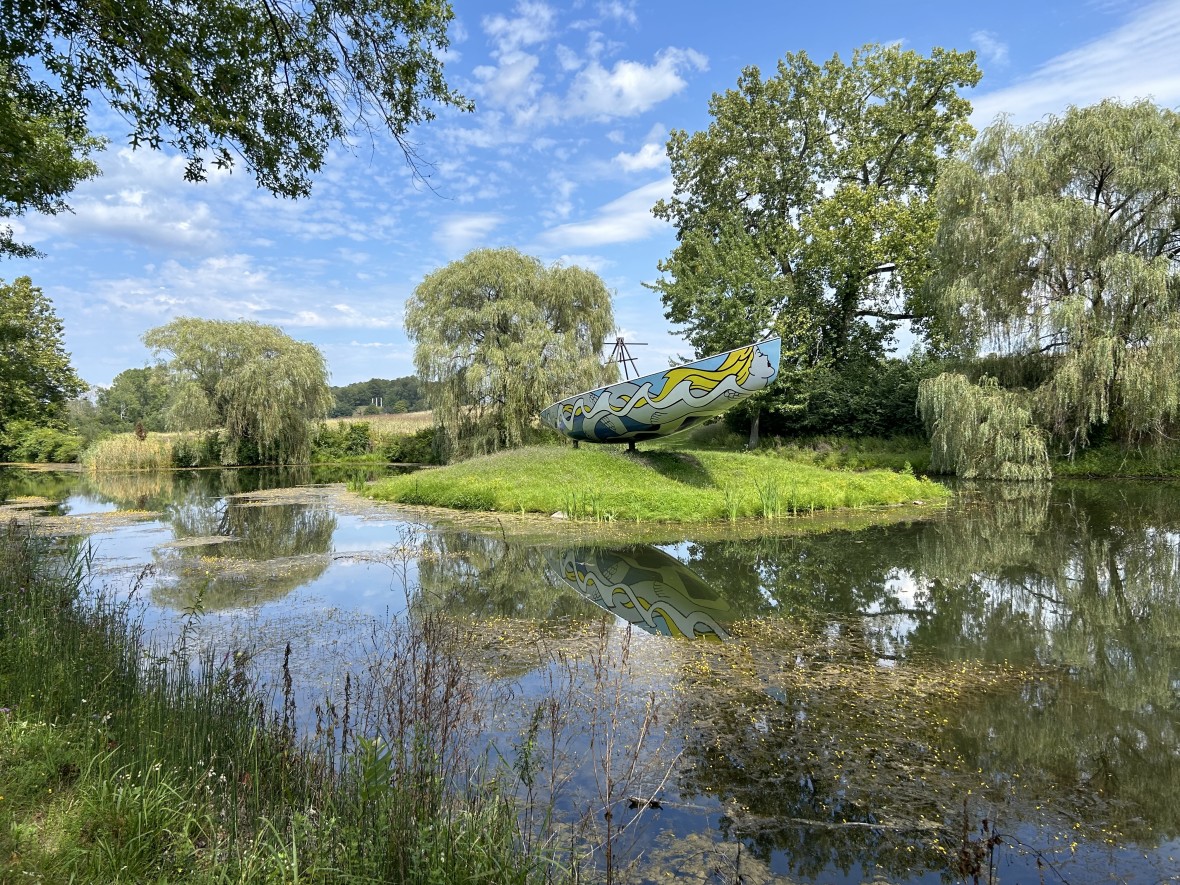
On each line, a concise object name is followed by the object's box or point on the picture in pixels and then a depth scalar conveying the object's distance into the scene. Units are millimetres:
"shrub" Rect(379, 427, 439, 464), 29000
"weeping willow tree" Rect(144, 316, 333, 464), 27312
